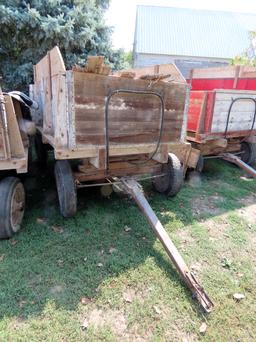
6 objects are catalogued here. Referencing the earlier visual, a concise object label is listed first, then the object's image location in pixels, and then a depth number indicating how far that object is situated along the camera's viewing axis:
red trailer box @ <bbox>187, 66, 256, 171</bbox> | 4.67
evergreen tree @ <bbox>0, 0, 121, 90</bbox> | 6.27
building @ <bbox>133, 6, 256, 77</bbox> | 19.09
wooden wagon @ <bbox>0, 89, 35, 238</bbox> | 2.69
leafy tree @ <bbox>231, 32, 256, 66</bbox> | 11.95
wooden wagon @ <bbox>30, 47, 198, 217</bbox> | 2.66
